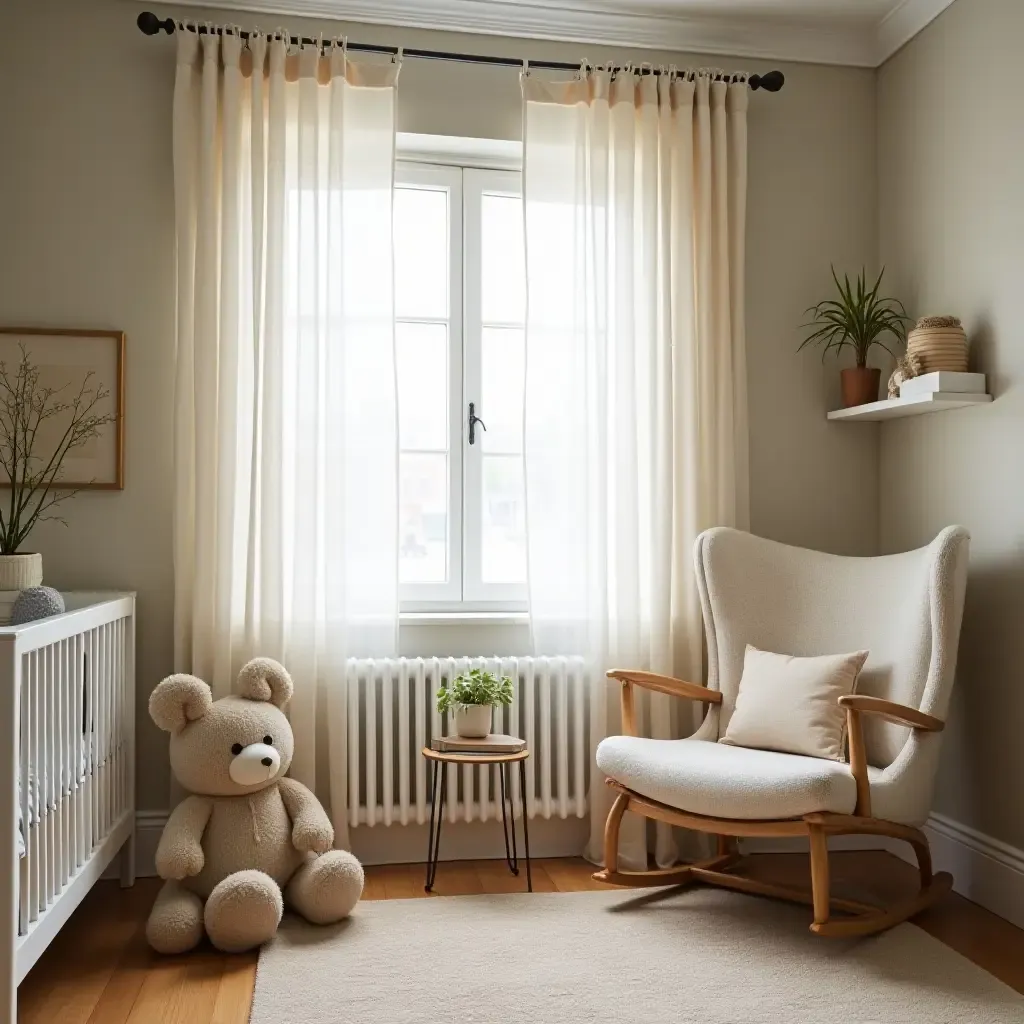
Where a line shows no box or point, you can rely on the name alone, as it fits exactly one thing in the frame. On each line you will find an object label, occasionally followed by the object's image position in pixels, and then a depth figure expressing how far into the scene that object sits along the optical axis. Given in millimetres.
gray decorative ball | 2457
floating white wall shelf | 2873
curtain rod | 2955
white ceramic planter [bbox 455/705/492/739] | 2932
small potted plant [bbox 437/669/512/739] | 2934
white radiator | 3107
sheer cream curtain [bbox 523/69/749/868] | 3203
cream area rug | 2145
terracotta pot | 3314
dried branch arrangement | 2990
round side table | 2834
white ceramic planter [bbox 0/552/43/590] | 2580
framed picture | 3008
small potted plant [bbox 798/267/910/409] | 3287
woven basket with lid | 2920
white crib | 1877
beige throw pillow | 2742
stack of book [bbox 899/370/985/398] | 2861
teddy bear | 2578
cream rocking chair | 2457
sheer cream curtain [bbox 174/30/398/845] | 3006
